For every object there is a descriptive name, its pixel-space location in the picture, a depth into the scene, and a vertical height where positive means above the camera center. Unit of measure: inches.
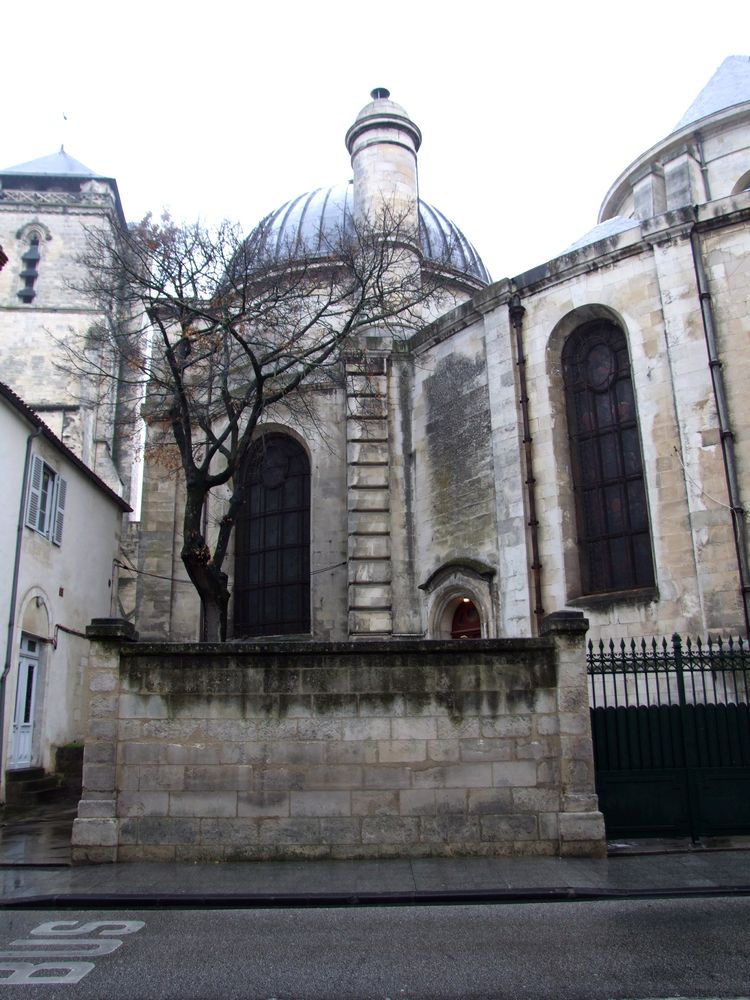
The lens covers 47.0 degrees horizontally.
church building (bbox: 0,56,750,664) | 527.8 +199.0
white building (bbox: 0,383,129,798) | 585.9 +118.9
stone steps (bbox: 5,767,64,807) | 567.5 -30.6
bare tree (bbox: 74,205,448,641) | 561.9 +306.9
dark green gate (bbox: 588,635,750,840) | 397.1 -14.0
